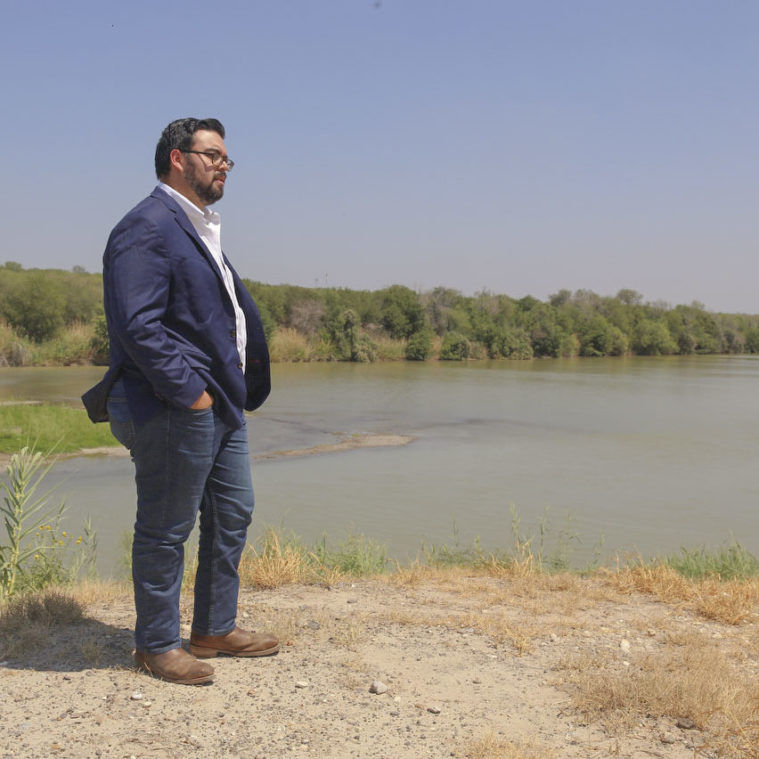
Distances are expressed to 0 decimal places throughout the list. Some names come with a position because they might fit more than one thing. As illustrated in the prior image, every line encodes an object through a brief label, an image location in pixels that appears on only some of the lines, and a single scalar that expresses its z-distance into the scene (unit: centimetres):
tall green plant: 434
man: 295
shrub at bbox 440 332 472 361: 4200
